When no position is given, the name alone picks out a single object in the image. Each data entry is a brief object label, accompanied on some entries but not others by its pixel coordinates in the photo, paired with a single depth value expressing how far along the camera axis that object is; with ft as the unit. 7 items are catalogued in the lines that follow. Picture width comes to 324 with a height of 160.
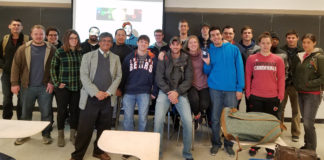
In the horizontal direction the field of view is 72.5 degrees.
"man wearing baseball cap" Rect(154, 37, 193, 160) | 9.01
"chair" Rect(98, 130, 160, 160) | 5.09
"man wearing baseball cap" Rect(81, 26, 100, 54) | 11.06
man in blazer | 8.63
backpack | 6.46
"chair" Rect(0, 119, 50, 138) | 5.46
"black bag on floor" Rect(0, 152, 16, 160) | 8.25
